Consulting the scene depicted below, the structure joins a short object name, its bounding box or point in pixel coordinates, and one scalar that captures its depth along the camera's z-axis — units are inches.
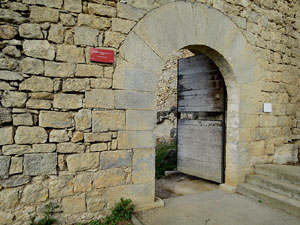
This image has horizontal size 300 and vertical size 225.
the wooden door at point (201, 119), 159.6
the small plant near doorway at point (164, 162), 215.8
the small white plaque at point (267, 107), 153.9
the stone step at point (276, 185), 122.9
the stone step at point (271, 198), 114.9
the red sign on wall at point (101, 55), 102.0
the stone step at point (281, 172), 131.7
